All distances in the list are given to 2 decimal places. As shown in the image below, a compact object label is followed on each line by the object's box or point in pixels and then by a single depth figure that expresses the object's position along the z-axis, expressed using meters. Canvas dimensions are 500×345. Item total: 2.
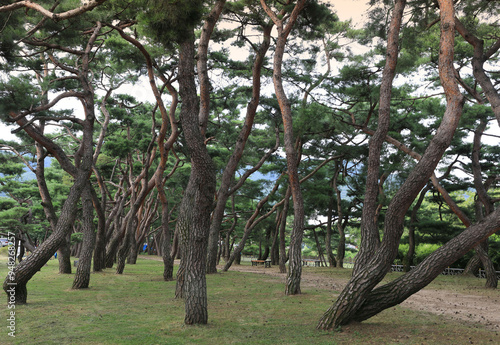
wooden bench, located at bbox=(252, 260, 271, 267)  22.38
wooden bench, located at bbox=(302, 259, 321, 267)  32.28
